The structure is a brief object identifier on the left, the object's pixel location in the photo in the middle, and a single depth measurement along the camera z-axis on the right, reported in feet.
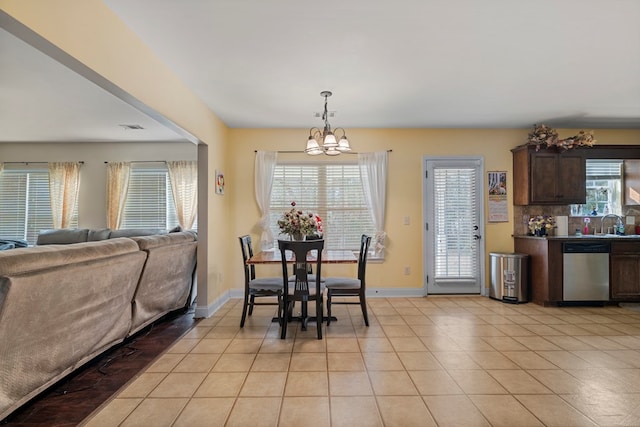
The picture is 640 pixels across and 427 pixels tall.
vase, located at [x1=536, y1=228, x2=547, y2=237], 15.29
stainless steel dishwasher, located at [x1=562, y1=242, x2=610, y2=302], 14.08
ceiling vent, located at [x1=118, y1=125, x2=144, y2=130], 16.07
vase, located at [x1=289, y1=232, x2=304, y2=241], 11.77
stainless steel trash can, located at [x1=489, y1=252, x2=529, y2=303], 14.83
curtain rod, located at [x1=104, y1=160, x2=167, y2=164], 19.06
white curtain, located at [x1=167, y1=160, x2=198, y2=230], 18.65
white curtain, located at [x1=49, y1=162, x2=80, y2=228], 18.71
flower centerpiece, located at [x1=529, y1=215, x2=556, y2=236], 15.31
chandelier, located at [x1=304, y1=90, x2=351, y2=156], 10.61
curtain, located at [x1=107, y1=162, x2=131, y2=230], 18.69
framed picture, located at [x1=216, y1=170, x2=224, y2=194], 14.12
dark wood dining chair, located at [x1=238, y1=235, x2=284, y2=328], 11.29
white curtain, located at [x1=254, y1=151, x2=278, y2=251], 15.98
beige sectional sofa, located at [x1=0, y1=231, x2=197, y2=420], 5.89
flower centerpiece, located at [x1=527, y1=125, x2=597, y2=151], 14.83
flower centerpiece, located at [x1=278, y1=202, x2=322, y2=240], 11.69
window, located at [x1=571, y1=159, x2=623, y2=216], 16.21
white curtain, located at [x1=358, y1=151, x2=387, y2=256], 15.99
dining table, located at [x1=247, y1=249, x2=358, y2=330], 10.66
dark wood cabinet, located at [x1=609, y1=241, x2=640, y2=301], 14.21
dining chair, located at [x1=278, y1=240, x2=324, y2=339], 10.12
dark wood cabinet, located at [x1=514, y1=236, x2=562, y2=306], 14.07
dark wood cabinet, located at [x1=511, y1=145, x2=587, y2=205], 15.19
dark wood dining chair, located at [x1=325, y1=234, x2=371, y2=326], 11.34
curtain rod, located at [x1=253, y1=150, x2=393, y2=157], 16.22
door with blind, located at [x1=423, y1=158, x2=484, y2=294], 16.16
